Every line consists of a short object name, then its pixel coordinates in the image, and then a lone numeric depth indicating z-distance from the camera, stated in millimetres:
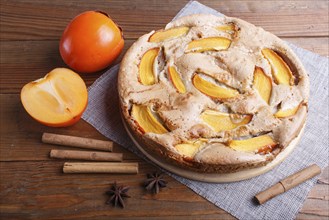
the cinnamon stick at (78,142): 519
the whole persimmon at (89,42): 544
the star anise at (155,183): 493
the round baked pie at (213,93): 476
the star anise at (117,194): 485
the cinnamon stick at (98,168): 501
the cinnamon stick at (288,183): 486
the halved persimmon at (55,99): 514
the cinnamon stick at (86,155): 511
